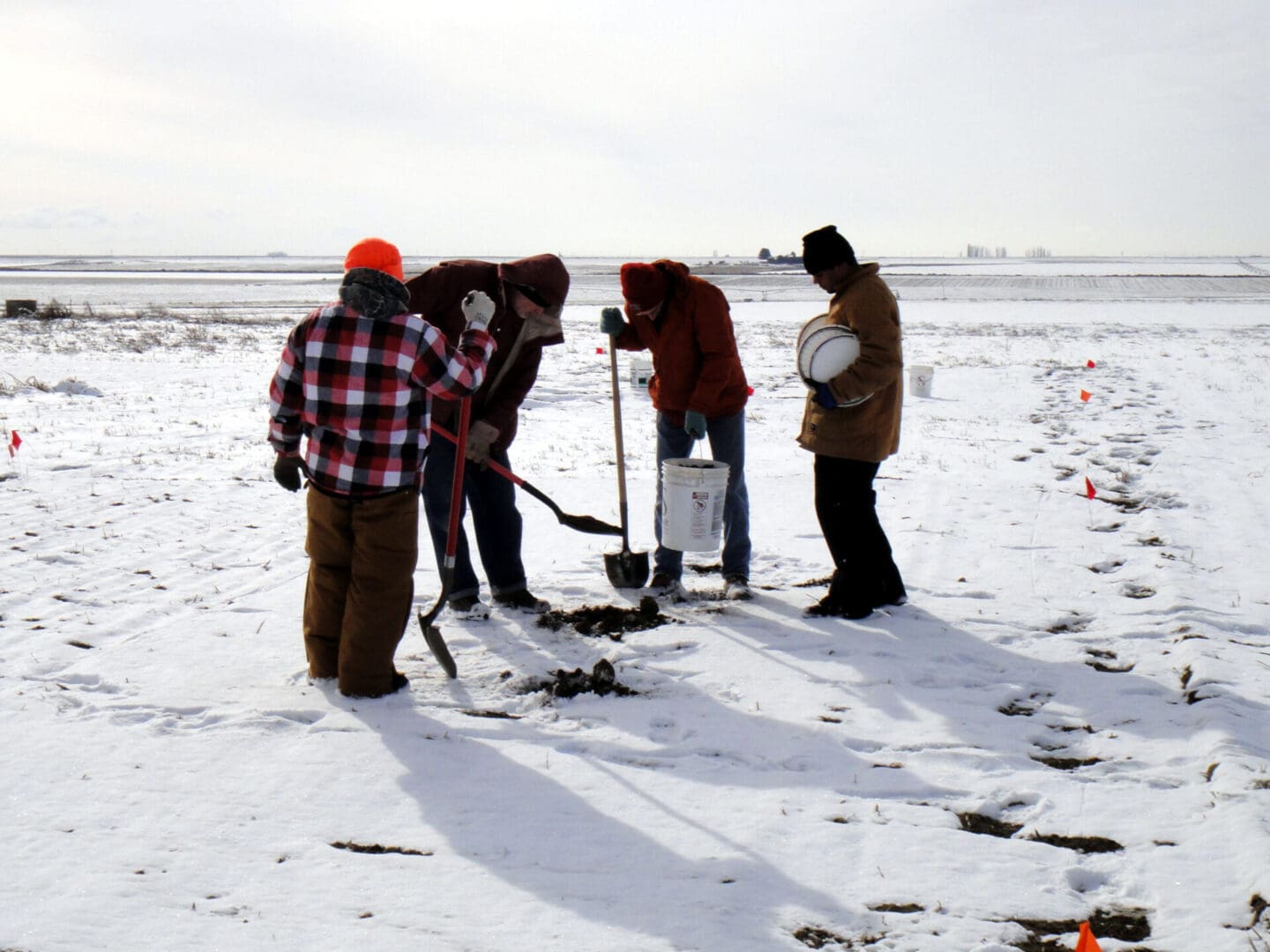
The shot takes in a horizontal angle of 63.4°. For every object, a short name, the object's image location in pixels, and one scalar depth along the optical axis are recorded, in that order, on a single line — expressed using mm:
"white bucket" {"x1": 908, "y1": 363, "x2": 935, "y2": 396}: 13172
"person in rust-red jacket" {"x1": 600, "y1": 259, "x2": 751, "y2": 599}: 5348
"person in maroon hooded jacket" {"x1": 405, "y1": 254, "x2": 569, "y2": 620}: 4953
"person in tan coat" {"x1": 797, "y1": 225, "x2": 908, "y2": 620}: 4836
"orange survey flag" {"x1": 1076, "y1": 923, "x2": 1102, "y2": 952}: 2422
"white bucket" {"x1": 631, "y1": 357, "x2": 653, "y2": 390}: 13045
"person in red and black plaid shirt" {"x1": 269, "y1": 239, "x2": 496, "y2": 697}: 3840
